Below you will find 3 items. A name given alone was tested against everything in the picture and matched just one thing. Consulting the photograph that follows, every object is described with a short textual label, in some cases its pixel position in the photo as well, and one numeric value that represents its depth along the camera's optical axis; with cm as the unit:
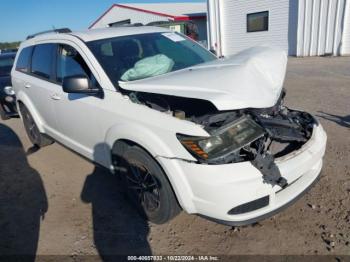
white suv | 237
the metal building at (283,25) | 1363
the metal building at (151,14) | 2503
